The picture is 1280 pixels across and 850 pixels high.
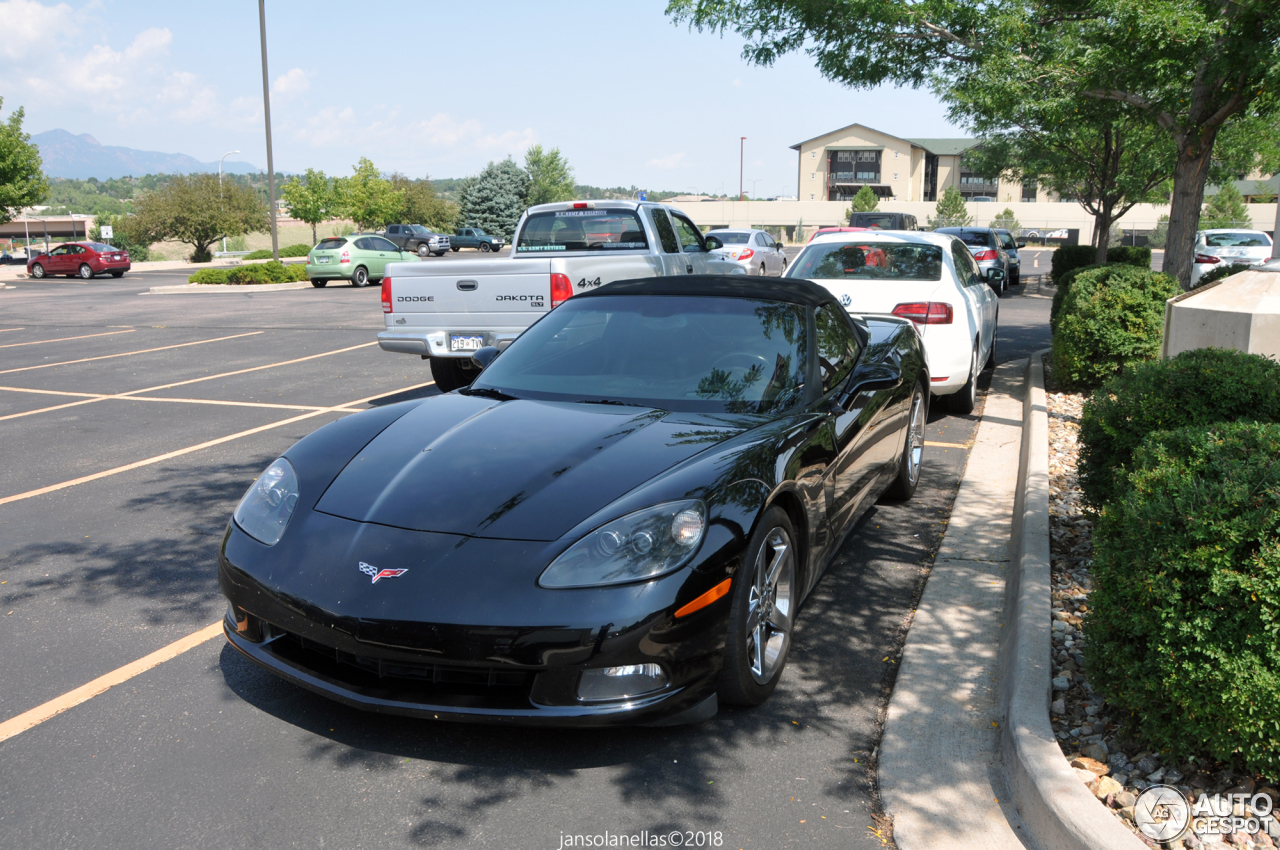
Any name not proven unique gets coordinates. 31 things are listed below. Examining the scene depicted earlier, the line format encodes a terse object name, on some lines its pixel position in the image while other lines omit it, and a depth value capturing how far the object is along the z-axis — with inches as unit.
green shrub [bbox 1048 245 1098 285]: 770.2
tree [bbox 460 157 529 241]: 2708.4
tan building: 3969.0
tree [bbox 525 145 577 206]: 3554.1
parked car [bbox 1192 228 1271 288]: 857.5
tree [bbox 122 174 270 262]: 2049.7
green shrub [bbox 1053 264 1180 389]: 341.4
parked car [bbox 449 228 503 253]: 2128.4
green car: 1124.5
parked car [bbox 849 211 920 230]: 1061.8
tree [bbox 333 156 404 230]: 2359.7
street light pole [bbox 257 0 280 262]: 1169.4
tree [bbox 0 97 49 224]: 1598.2
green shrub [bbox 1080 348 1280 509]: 169.9
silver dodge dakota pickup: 345.4
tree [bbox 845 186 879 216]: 3196.4
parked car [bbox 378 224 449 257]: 1919.3
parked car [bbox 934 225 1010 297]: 891.4
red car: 1519.4
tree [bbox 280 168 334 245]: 2534.4
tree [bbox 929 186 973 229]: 2957.7
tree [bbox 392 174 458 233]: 2615.7
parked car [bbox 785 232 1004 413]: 317.4
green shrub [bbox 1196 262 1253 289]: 416.5
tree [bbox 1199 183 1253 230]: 2086.6
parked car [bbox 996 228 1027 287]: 1027.3
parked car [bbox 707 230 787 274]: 860.0
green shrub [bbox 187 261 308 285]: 1211.9
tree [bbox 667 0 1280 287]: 306.0
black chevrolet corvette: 115.6
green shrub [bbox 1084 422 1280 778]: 103.0
